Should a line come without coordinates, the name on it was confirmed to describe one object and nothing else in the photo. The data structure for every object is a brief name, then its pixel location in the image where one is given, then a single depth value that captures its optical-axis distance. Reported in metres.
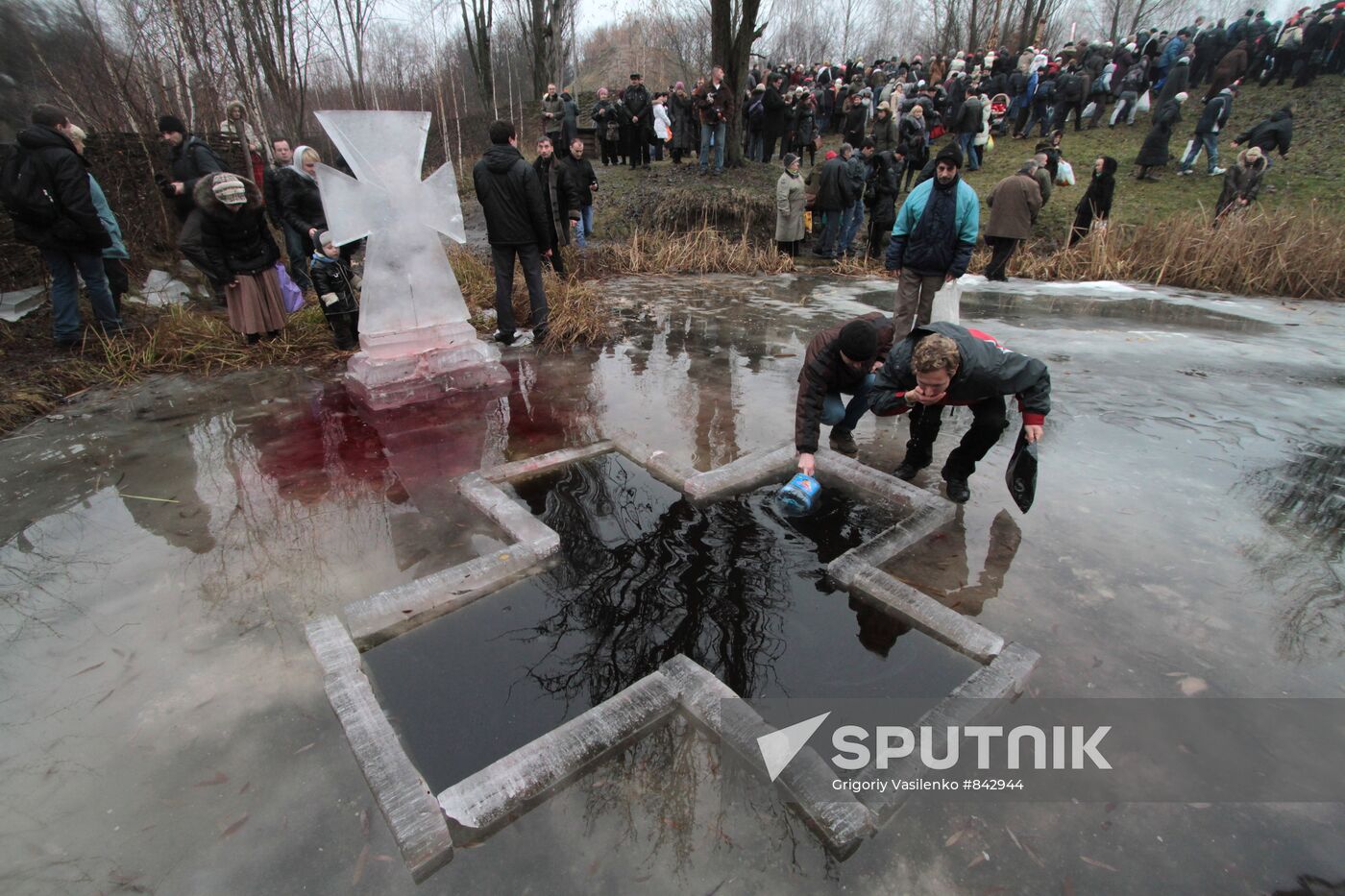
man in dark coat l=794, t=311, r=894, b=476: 3.53
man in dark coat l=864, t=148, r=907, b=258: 10.28
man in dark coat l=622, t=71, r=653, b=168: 14.36
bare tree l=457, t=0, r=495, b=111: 17.84
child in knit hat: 5.47
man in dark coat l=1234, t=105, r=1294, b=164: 11.30
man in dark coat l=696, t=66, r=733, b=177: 12.60
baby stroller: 15.94
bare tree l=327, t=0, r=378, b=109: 13.63
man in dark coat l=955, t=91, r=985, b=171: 13.61
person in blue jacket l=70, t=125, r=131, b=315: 5.66
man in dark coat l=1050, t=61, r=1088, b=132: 15.70
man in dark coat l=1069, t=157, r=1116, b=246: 9.73
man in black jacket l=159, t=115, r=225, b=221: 6.21
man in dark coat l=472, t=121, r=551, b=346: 5.54
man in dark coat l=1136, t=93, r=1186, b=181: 12.45
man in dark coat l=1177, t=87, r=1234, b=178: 12.69
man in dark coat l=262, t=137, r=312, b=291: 6.12
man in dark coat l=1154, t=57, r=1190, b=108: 13.64
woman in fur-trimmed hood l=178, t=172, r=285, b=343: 5.13
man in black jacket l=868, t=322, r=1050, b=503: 3.13
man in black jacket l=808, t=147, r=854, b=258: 10.17
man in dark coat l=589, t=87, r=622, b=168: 15.06
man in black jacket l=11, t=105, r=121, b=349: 4.94
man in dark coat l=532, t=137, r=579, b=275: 9.04
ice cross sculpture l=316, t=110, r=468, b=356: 4.66
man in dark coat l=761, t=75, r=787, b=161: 14.57
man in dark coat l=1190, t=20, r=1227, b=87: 16.61
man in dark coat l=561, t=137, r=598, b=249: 9.30
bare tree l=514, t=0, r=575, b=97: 17.47
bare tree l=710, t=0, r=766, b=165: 12.90
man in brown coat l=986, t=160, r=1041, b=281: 8.37
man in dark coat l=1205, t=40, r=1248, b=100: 13.82
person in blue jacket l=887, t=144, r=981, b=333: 5.22
